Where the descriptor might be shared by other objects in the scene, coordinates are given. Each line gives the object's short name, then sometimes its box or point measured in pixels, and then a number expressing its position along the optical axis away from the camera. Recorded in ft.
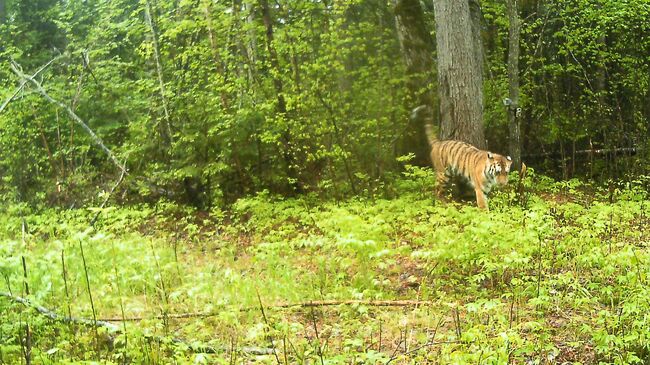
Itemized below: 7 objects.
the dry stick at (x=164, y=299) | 15.03
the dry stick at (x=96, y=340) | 13.93
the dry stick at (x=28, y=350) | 11.99
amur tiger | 27.91
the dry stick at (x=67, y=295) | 16.69
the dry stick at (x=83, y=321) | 13.73
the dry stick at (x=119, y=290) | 12.98
